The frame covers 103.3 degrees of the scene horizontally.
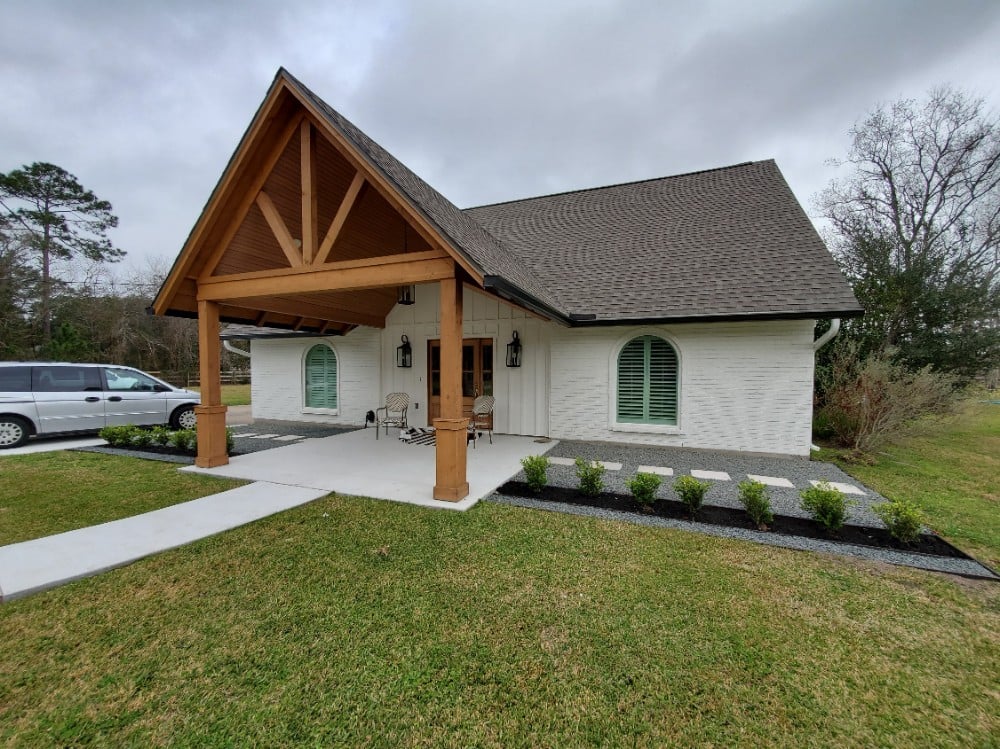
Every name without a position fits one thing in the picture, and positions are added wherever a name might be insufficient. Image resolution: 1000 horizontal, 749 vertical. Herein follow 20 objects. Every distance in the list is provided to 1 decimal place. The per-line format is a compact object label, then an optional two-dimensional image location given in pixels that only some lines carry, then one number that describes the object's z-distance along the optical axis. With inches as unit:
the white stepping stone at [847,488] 212.1
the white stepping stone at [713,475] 235.8
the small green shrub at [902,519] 143.6
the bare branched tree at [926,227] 390.6
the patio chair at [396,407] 345.3
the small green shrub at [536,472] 200.2
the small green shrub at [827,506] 153.6
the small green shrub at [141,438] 297.3
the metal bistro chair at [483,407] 326.6
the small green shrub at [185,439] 282.2
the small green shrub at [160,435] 295.3
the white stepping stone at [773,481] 223.9
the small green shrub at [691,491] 171.0
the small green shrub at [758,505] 161.8
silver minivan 298.7
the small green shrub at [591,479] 193.9
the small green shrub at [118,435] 299.7
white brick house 205.9
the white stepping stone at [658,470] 245.5
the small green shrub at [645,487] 178.5
